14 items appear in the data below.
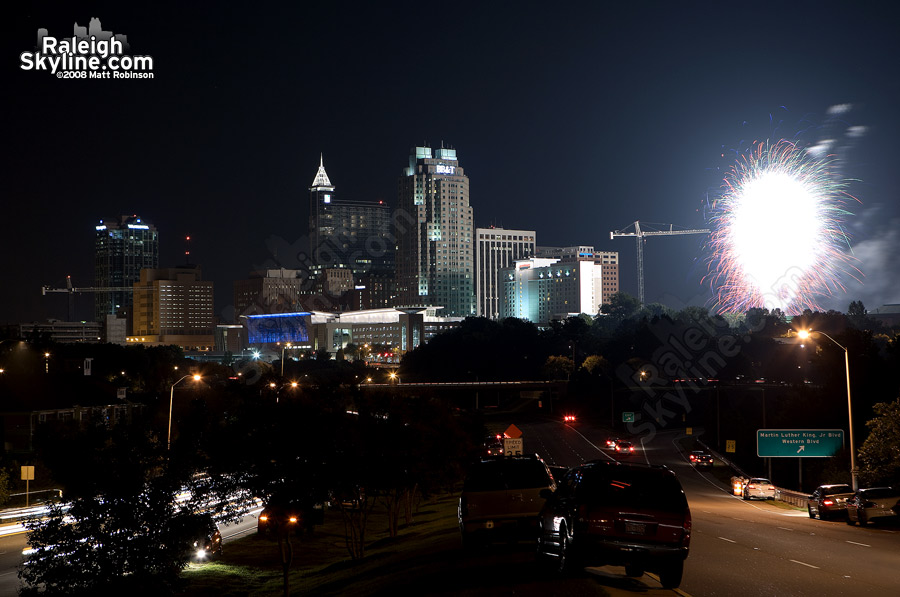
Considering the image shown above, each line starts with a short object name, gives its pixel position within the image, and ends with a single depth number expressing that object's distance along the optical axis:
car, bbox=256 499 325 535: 31.47
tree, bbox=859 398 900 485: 41.44
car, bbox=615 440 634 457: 78.38
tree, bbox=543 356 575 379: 171.25
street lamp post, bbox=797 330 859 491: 40.58
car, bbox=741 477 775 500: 52.16
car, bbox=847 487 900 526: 31.70
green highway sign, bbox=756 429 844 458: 53.44
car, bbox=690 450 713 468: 75.12
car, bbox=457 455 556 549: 21.86
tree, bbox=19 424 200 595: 24.05
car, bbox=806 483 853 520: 35.66
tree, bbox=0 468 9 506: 46.16
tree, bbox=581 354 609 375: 153.50
